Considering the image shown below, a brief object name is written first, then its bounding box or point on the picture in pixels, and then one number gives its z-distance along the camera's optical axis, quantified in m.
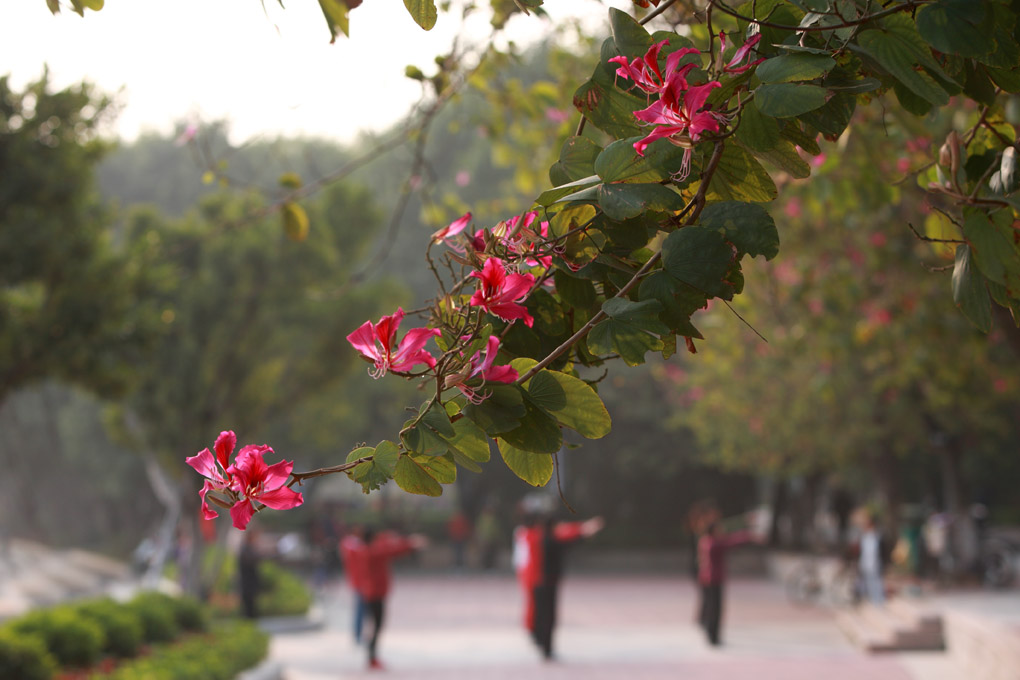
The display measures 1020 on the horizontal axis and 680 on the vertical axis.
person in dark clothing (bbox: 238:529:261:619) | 15.61
